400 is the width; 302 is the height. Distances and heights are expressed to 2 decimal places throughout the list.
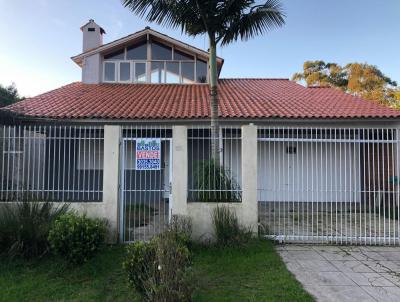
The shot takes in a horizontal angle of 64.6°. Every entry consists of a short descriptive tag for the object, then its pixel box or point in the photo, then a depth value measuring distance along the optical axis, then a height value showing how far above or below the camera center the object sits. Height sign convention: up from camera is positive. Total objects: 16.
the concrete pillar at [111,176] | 6.57 -0.17
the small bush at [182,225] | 5.94 -1.11
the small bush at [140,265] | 4.01 -1.24
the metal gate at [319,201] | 6.92 -1.13
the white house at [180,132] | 6.71 +0.95
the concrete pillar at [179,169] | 6.62 -0.02
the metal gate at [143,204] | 6.75 -0.95
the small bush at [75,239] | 5.16 -1.17
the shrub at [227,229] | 6.29 -1.22
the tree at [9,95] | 22.69 +5.78
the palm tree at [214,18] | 7.20 +3.53
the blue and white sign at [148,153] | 6.74 +0.32
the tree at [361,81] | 24.23 +7.23
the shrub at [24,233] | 5.56 -1.15
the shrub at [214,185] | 6.84 -0.37
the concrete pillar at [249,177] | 6.61 -0.19
